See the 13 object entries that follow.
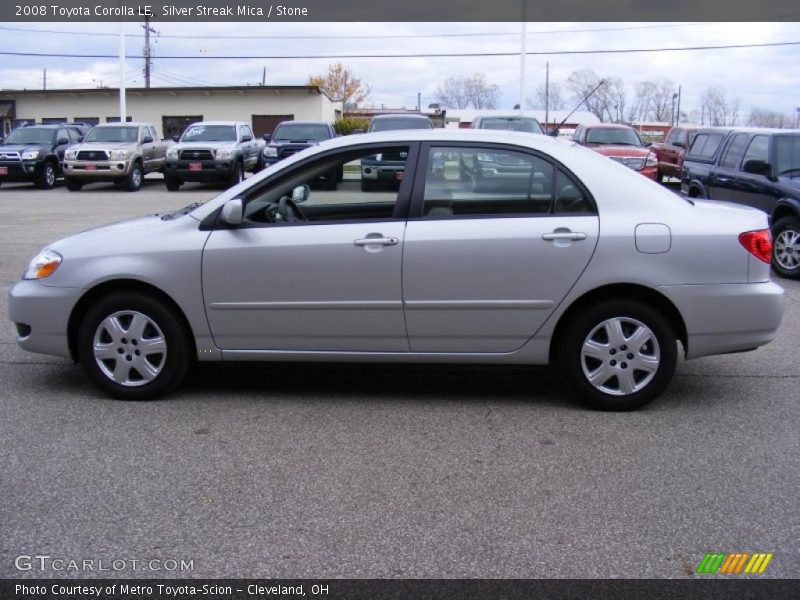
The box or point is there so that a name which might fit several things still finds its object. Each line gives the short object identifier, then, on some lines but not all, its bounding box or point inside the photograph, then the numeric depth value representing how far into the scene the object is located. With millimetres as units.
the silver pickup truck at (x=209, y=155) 22922
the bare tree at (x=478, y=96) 92375
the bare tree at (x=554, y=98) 87812
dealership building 45719
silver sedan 5109
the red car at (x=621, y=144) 21641
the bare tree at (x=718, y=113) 85438
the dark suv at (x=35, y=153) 23953
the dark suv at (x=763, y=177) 10281
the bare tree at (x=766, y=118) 73688
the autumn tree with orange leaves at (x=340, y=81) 89188
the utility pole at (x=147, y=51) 54844
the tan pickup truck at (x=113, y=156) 23516
